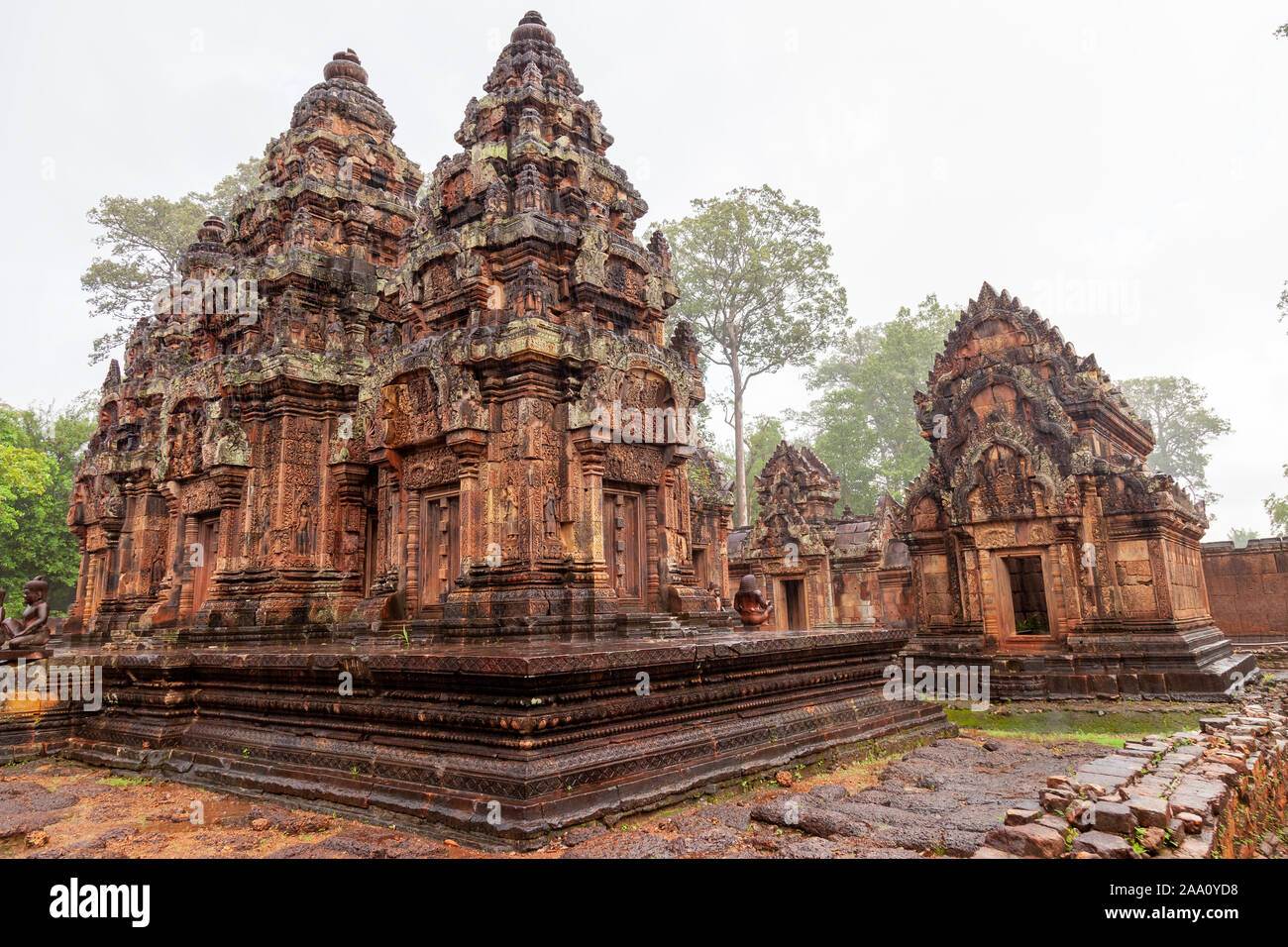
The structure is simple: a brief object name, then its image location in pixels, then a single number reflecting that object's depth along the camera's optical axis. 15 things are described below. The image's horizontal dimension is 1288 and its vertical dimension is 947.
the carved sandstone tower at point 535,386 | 8.20
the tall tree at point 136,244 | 28.44
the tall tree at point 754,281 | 29.73
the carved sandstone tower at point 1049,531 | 11.60
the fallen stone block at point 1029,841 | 3.60
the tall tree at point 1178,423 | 45.12
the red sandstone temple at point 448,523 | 5.17
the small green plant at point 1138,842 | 3.73
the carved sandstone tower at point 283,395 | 11.59
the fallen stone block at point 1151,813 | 3.97
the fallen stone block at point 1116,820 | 3.92
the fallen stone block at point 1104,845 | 3.58
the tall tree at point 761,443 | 40.06
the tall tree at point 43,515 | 25.64
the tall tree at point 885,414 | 36.62
